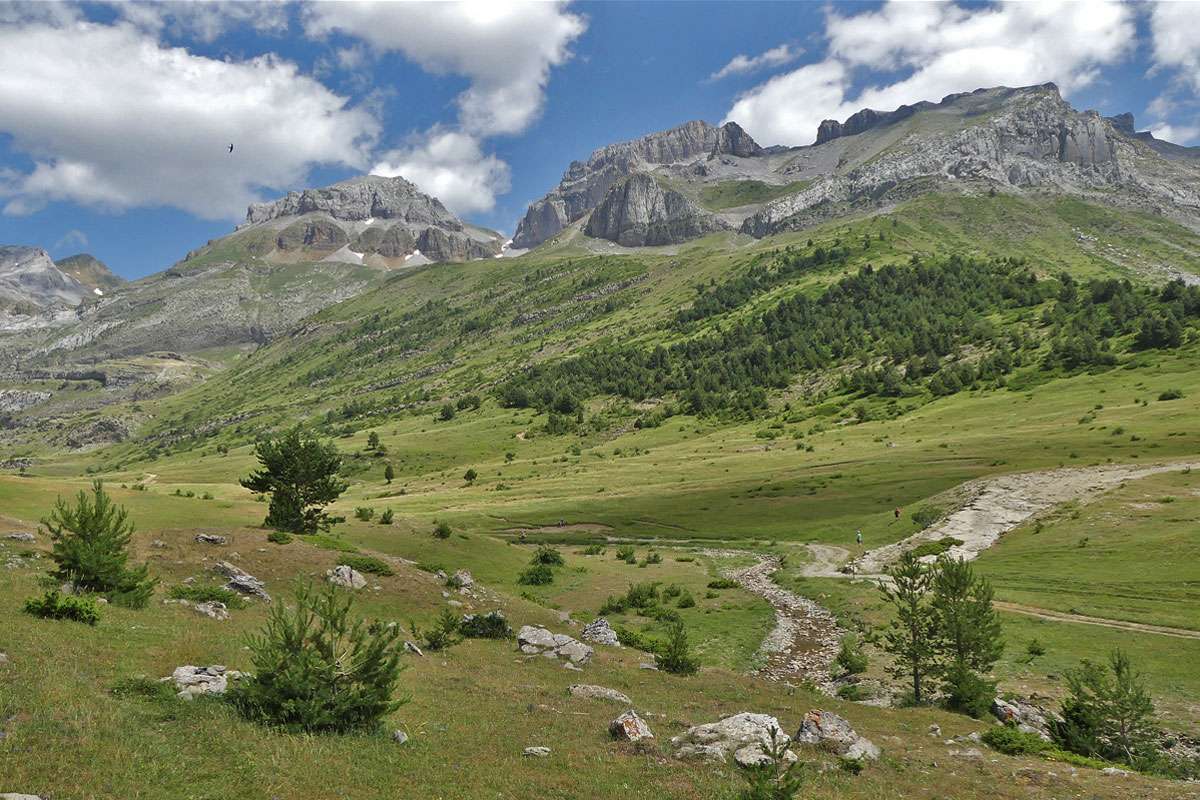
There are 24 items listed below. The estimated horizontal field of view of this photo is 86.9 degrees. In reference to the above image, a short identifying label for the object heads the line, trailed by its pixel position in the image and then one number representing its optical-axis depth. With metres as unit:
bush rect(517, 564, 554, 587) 57.49
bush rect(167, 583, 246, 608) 32.88
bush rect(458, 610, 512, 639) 37.25
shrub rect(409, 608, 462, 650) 33.16
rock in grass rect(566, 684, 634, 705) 27.75
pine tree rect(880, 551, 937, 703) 31.78
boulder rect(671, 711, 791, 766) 20.08
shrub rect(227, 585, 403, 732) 17.97
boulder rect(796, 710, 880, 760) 22.31
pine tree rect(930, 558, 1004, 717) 29.69
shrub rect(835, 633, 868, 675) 37.33
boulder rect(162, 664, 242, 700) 19.34
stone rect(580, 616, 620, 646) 39.38
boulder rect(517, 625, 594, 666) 34.38
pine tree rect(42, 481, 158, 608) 28.94
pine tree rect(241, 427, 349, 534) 52.78
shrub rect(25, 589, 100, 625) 24.17
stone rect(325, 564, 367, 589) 39.00
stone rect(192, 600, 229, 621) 31.19
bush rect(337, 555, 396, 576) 41.91
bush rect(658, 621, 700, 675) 34.25
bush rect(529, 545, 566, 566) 63.25
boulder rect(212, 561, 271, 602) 35.84
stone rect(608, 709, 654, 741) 21.67
